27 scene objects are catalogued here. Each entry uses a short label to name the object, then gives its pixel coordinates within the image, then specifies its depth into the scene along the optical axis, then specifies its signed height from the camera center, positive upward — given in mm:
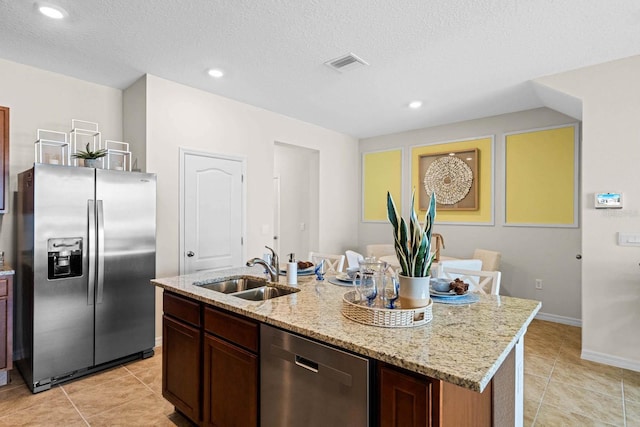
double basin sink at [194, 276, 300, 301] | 2273 -514
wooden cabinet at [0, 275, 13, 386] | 2635 -850
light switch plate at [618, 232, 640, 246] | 2928 -214
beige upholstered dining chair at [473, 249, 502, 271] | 4230 -563
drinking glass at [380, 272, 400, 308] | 1602 -364
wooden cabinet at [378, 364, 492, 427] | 1115 -633
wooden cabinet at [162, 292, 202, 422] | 2043 -886
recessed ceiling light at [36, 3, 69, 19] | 2264 +1342
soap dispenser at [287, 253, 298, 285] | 2270 -394
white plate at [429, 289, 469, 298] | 1919 -452
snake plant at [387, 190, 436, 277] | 1466 -141
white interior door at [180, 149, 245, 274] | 3699 +7
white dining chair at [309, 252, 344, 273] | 3305 -471
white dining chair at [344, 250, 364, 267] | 4527 -586
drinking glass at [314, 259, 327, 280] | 2426 -410
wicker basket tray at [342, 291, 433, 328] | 1442 -439
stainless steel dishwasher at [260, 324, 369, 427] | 1284 -700
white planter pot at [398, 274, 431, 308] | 1486 -337
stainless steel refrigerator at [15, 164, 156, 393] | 2639 -484
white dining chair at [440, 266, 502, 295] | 2371 -468
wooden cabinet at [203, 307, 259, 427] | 1700 -819
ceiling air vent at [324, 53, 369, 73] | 2975 +1332
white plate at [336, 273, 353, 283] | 2352 -456
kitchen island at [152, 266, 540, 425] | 1117 -485
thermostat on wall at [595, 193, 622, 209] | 2994 +112
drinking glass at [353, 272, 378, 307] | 1591 -341
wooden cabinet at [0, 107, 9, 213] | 2834 +470
